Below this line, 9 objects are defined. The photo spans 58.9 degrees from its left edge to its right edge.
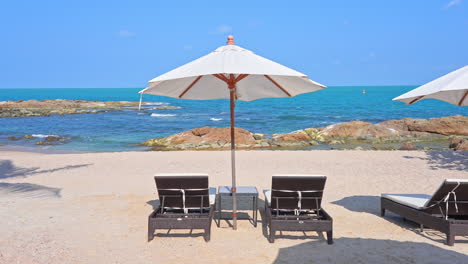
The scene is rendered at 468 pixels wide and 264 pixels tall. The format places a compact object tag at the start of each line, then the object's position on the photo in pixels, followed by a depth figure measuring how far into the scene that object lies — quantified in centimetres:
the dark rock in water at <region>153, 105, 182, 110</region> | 6239
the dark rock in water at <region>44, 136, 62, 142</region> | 2503
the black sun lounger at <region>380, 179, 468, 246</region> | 520
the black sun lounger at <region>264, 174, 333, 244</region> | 532
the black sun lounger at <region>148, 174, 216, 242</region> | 544
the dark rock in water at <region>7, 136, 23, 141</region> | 2592
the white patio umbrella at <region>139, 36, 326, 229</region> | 508
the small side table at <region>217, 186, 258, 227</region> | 629
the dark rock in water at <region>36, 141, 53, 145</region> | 2331
